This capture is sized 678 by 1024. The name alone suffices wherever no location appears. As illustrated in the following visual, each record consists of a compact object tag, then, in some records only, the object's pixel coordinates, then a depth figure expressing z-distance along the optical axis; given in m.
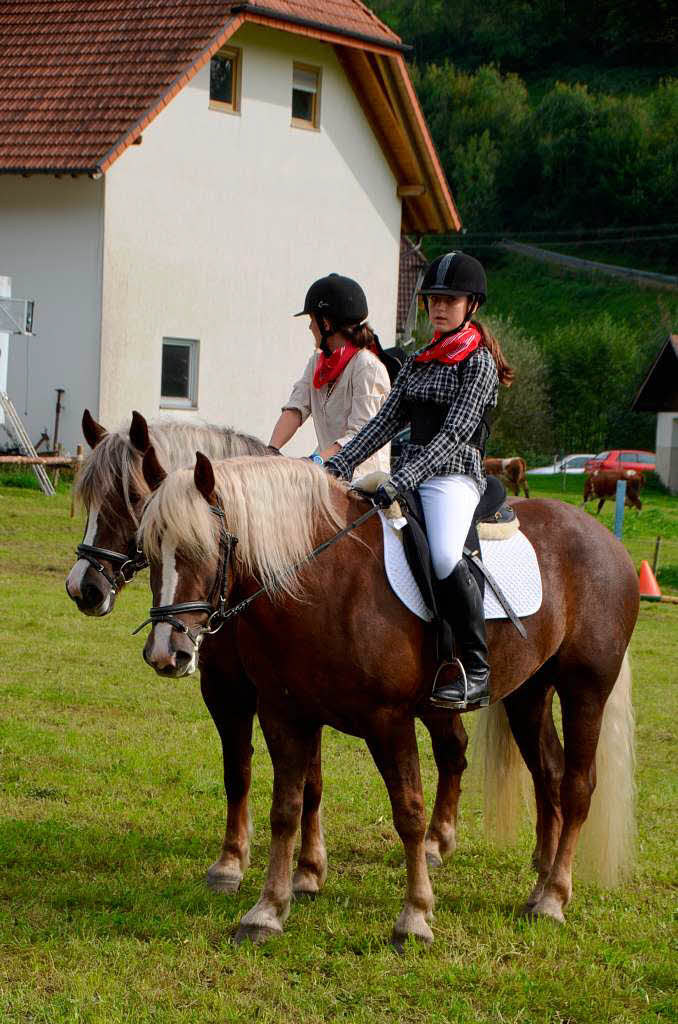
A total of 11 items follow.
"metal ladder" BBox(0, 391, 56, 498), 18.00
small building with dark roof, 39.03
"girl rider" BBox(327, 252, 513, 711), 4.42
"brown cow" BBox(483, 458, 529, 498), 26.16
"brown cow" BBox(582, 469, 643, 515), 26.16
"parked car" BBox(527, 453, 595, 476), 43.74
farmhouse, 19.50
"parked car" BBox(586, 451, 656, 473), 38.74
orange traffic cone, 13.47
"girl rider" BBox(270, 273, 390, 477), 5.23
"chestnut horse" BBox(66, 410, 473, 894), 4.69
